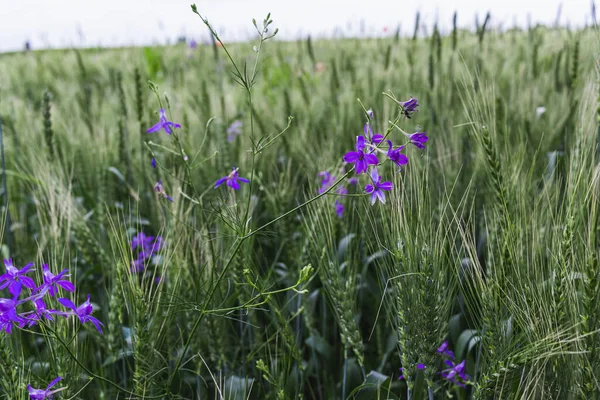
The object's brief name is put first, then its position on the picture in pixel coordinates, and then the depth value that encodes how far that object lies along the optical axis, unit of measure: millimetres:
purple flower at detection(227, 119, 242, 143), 2062
